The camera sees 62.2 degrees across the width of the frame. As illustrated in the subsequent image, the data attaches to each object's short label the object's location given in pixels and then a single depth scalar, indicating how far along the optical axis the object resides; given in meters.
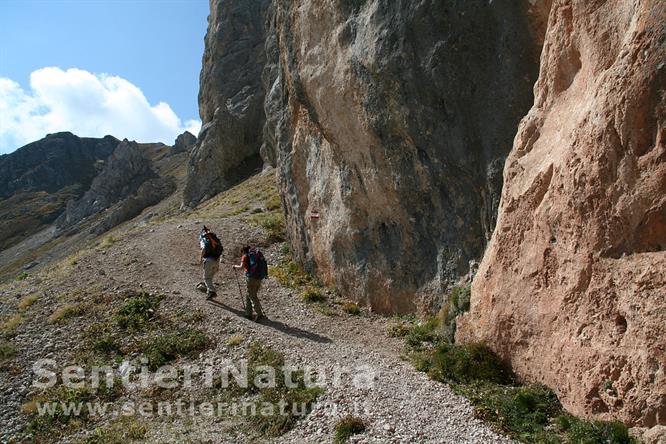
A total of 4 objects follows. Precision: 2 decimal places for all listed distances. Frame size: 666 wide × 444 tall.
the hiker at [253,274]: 16.94
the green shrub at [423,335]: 14.66
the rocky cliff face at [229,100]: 60.34
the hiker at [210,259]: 19.17
